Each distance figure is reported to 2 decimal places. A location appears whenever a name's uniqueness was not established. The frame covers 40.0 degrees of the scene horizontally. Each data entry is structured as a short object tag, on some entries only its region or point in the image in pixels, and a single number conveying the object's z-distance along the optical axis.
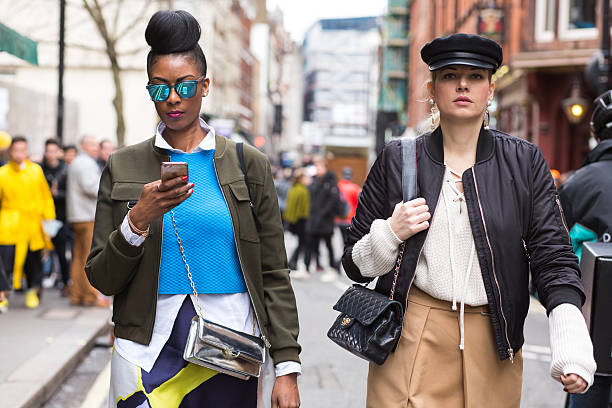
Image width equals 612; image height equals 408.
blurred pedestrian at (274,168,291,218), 23.84
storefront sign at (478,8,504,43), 21.94
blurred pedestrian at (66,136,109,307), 9.30
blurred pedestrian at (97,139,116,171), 10.79
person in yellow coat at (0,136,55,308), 8.86
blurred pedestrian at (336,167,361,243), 14.41
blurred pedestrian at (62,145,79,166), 10.97
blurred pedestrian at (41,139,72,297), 10.53
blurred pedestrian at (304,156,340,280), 13.96
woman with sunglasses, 2.67
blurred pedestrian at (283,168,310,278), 14.93
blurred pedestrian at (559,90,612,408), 3.96
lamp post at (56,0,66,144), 11.48
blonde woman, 2.73
